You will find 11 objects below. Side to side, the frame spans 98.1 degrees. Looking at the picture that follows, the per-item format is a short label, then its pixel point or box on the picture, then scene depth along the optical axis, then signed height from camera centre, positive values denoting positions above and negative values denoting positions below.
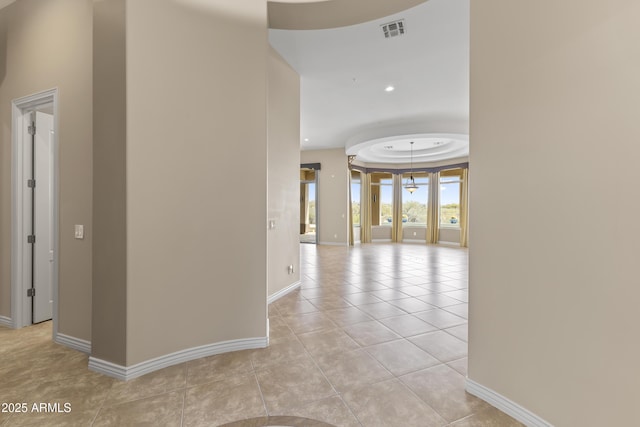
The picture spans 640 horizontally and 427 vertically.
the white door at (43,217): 3.03 -0.06
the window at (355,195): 11.07 +0.67
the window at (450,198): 10.80 +0.57
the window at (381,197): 11.70 +0.64
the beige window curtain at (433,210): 10.94 +0.09
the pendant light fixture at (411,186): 9.88 +0.93
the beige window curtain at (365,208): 11.03 +0.17
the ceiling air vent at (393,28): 3.27 +2.24
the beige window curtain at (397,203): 11.52 +0.39
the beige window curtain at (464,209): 9.99 +0.12
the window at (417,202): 11.30 +0.43
